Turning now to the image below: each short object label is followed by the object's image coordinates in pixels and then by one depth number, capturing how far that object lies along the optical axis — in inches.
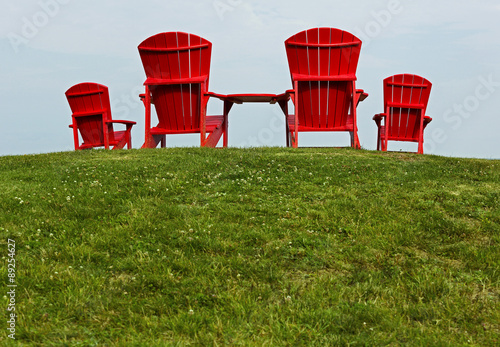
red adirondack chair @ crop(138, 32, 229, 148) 415.5
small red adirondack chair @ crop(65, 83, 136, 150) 496.7
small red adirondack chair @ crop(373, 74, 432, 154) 493.4
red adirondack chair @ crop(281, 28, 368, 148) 408.2
